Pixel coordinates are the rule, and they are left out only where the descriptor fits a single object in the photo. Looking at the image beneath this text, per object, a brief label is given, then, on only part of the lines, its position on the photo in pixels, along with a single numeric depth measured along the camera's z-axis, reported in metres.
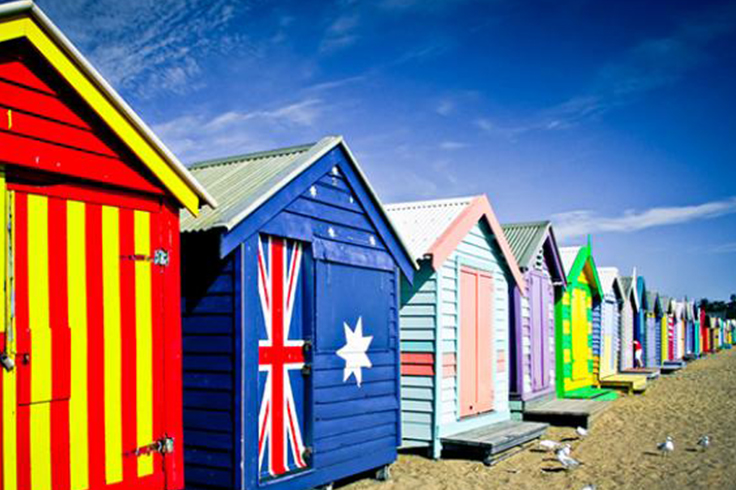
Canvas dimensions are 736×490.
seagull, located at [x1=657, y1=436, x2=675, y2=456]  10.98
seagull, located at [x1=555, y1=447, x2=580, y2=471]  9.91
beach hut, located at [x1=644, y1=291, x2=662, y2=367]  31.00
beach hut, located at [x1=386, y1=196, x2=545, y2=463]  10.37
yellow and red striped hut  4.70
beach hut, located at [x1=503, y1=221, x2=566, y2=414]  13.71
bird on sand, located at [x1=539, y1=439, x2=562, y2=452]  10.88
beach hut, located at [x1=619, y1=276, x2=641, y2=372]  25.34
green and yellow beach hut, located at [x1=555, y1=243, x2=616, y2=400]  16.86
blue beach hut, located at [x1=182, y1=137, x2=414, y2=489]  6.57
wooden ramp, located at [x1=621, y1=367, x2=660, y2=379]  23.59
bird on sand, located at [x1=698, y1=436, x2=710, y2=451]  11.55
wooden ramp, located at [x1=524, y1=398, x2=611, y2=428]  13.52
